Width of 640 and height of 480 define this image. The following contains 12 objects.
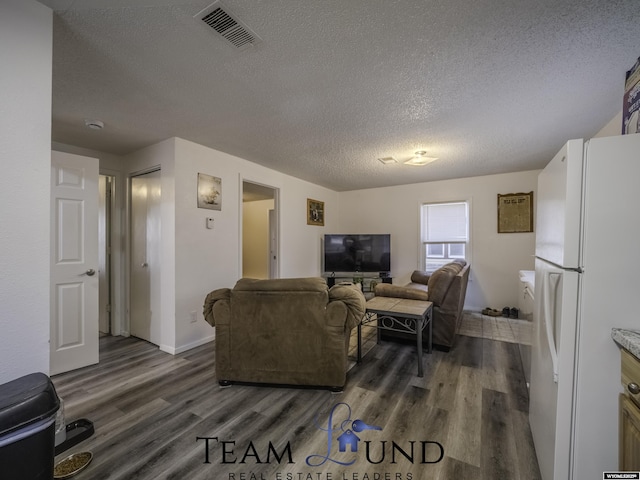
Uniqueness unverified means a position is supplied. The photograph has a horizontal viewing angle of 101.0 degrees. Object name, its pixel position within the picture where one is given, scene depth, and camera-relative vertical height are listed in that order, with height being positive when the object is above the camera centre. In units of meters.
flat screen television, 5.28 -0.35
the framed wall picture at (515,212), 4.29 +0.42
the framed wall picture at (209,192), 3.11 +0.50
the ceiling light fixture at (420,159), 3.30 +0.97
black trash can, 0.73 -0.58
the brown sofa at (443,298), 2.86 -0.68
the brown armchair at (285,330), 2.08 -0.77
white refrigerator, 0.97 -0.21
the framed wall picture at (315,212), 5.13 +0.45
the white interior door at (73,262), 2.46 -0.31
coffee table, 2.40 -0.73
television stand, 5.18 -0.89
